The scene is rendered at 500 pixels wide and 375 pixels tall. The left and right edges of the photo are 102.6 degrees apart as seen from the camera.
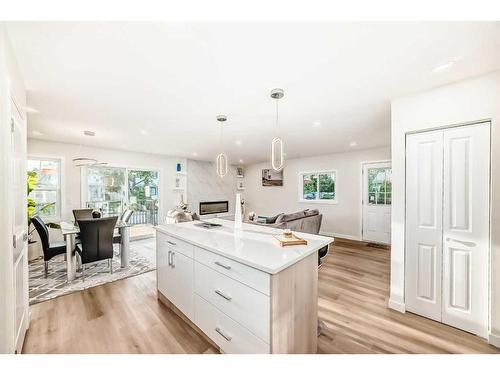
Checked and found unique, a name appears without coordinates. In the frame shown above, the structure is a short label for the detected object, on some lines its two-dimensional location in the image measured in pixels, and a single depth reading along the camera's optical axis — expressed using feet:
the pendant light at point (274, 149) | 7.03
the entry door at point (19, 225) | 4.91
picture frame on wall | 23.11
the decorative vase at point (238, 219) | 7.72
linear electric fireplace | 23.13
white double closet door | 5.96
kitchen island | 4.16
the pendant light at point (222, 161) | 9.86
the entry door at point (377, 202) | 15.88
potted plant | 10.71
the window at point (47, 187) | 13.74
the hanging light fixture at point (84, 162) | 14.61
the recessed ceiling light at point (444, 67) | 5.28
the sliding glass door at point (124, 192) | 16.19
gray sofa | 12.04
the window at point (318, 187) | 19.17
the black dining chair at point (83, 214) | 12.97
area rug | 8.58
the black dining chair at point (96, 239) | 9.40
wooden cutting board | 5.52
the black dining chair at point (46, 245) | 9.63
